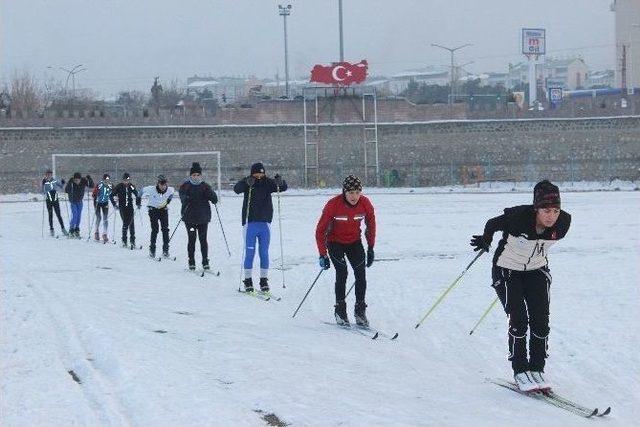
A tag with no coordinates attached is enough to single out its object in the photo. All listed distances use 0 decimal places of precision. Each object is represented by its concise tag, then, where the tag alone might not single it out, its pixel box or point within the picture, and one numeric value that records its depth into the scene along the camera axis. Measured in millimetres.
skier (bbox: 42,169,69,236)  27641
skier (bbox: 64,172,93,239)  26891
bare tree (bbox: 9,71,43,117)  101938
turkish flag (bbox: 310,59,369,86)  62188
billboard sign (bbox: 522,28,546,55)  87375
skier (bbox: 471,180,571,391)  8641
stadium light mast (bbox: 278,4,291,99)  73812
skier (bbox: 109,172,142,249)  23284
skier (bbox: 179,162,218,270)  17750
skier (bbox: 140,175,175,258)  20641
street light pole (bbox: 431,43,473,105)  90125
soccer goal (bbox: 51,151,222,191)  59562
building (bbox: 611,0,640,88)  117250
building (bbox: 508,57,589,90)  147700
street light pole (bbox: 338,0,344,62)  64938
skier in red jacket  11875
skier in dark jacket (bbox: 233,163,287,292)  14844
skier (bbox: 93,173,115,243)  25453
